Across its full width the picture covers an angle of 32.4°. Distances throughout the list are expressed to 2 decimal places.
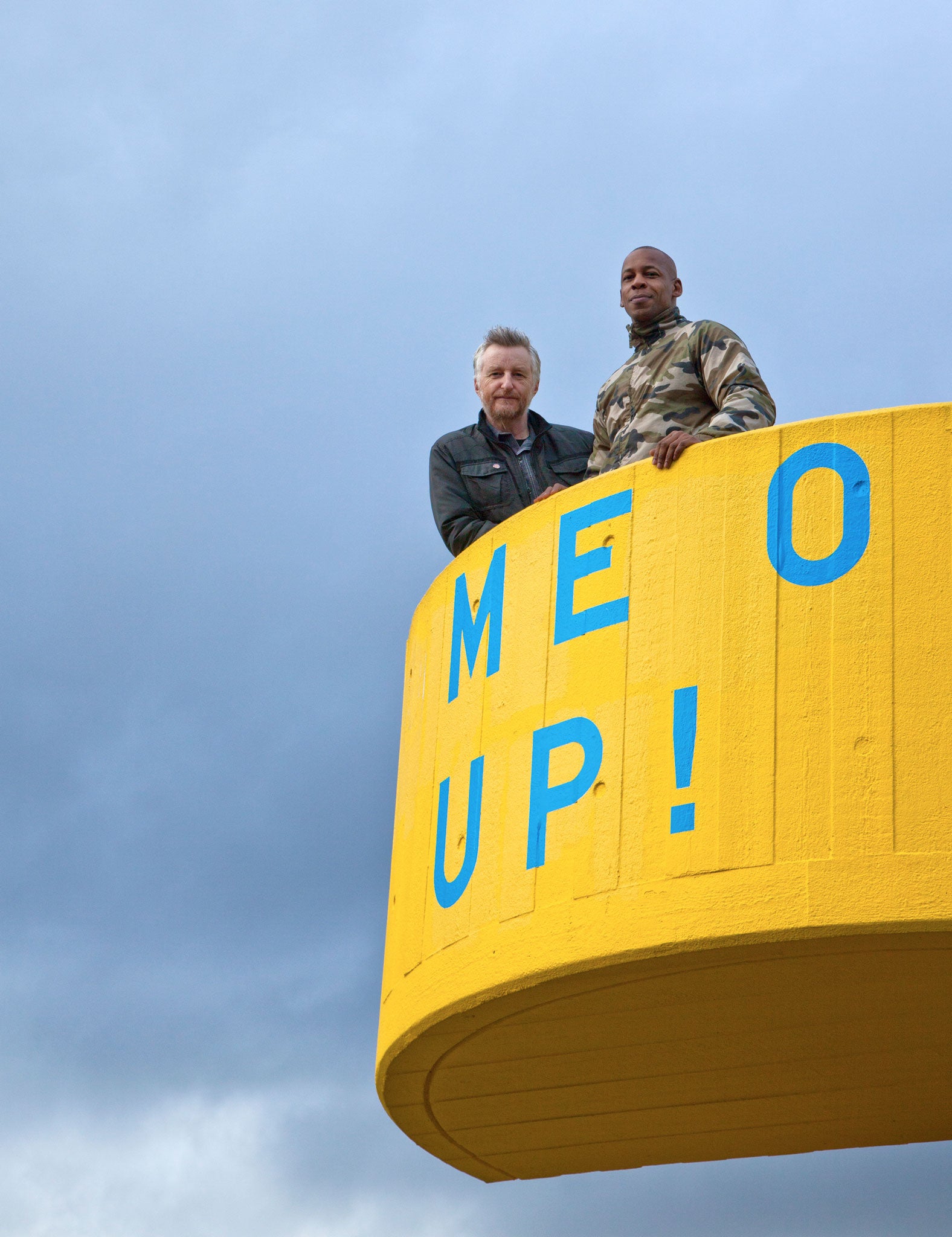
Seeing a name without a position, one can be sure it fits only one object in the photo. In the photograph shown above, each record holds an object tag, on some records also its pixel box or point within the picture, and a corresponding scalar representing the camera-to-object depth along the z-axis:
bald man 8.52
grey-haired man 10.38
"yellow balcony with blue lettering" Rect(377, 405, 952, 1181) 7.33
